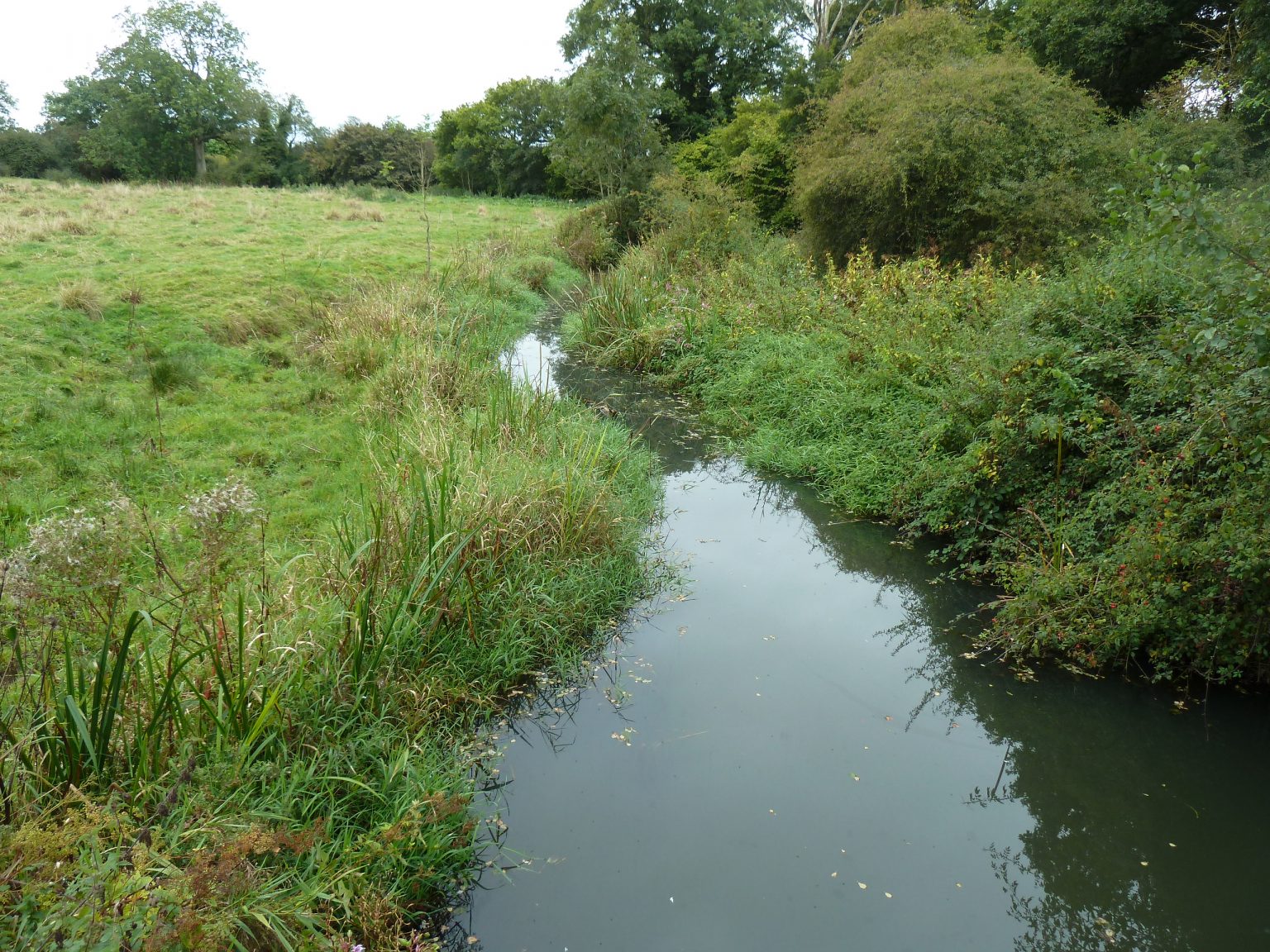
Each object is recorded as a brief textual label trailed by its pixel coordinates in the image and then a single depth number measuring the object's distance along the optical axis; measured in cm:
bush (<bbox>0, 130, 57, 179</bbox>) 3186
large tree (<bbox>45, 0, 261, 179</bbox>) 3728
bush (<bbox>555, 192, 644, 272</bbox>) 1587
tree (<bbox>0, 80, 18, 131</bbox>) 3466
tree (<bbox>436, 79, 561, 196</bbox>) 3191
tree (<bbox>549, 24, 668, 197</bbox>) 1564
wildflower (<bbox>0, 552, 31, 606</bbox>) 229
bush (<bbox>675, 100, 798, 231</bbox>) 1538
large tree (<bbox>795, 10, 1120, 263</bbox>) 899
